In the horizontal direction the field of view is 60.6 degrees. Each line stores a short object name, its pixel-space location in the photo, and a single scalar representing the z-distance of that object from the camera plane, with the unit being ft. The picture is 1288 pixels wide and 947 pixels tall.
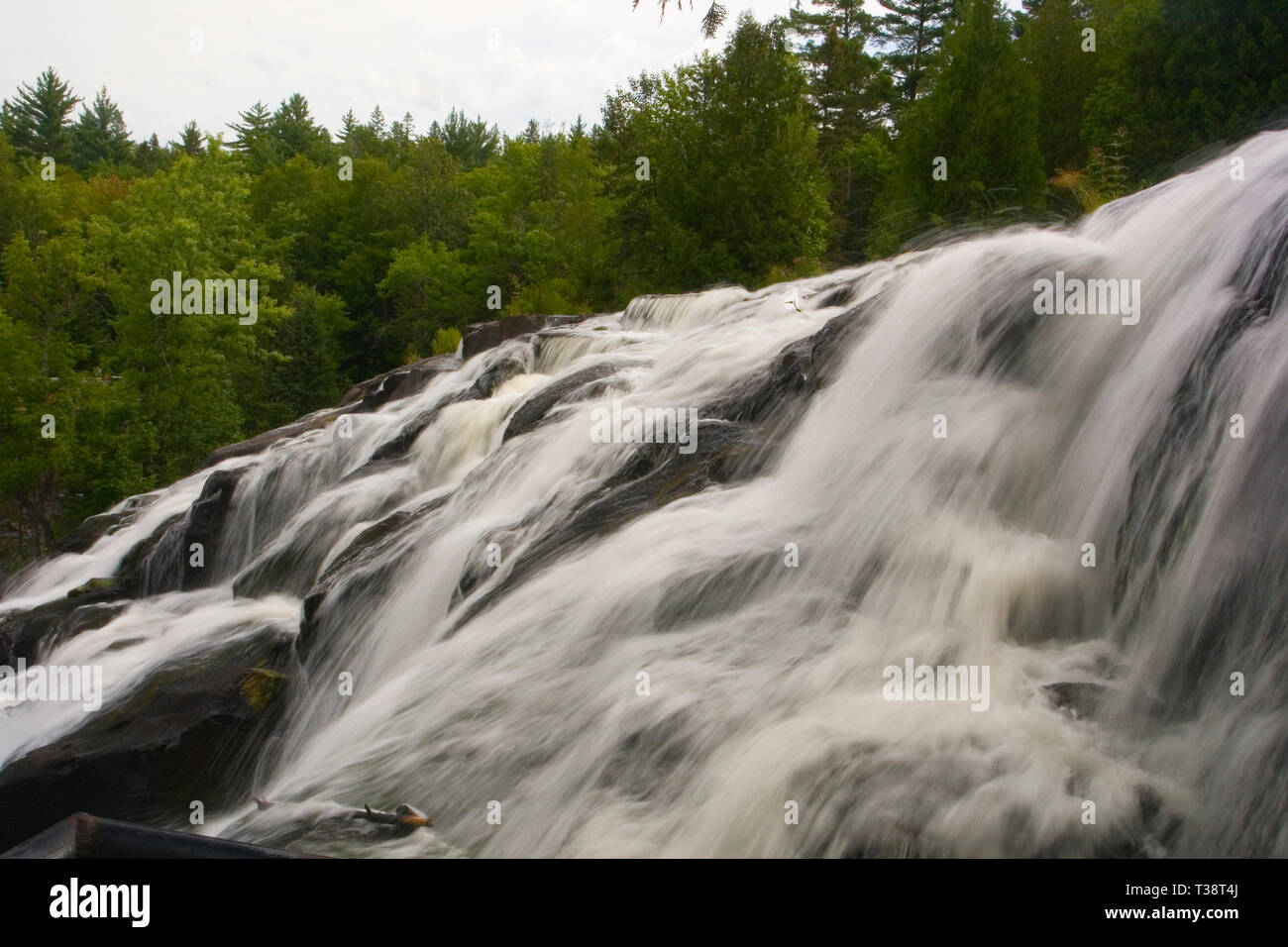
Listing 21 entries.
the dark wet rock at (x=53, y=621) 43.48
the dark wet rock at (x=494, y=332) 68.64
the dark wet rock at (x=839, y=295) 44.62
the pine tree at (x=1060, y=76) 104.83
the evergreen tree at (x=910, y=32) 182.70
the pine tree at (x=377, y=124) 303.07
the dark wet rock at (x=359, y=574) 31.86
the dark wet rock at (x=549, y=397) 41.32
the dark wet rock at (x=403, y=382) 65.26
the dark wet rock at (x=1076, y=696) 18.36
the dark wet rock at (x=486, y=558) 29.19
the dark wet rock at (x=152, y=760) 27.78
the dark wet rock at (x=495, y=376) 53.11
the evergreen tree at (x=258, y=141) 254.06
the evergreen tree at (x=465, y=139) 306.35
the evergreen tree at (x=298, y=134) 263.08
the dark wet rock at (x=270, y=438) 64.08
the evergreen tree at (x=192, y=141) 299.58
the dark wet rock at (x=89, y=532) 60.49
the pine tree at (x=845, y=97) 142.59
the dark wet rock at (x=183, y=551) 47.29
